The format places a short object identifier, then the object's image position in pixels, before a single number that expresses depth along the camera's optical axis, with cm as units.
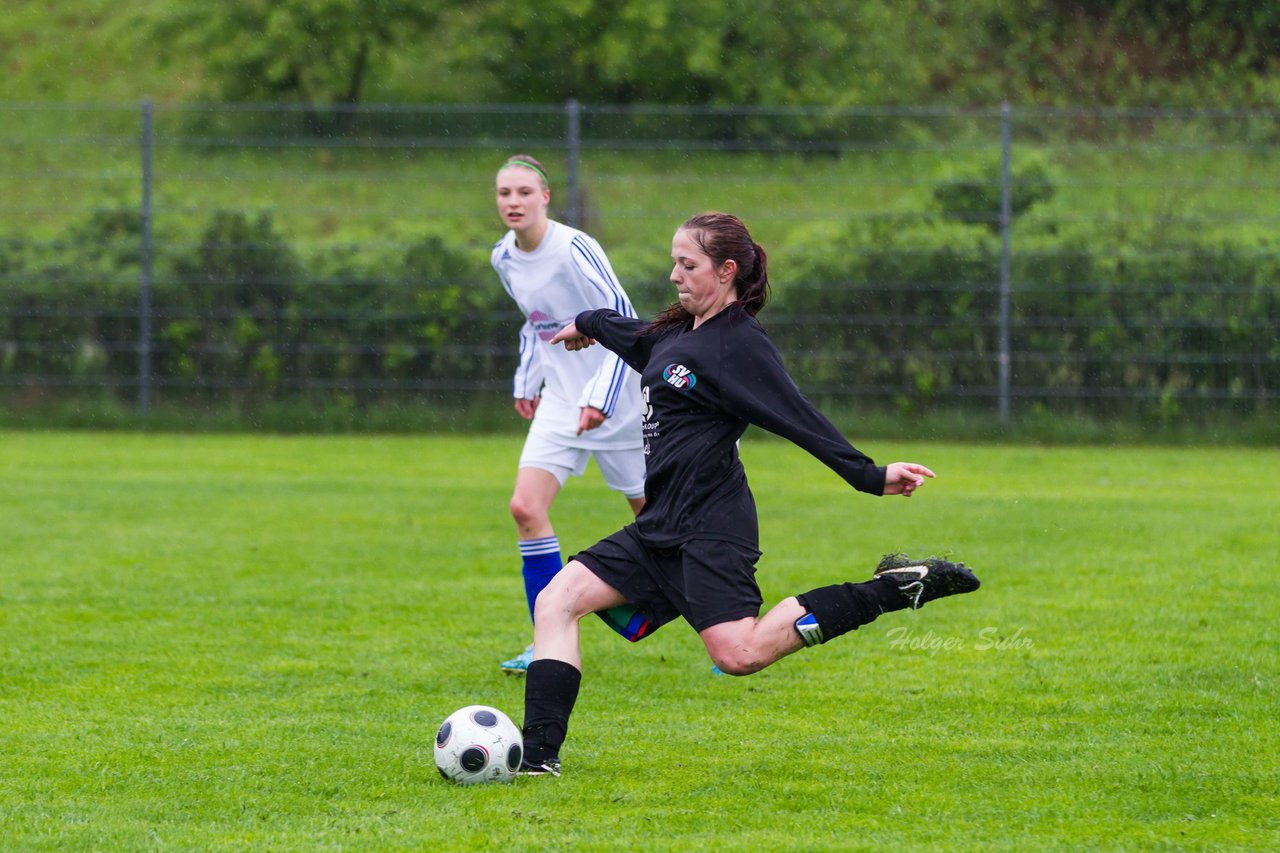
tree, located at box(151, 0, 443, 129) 5212
